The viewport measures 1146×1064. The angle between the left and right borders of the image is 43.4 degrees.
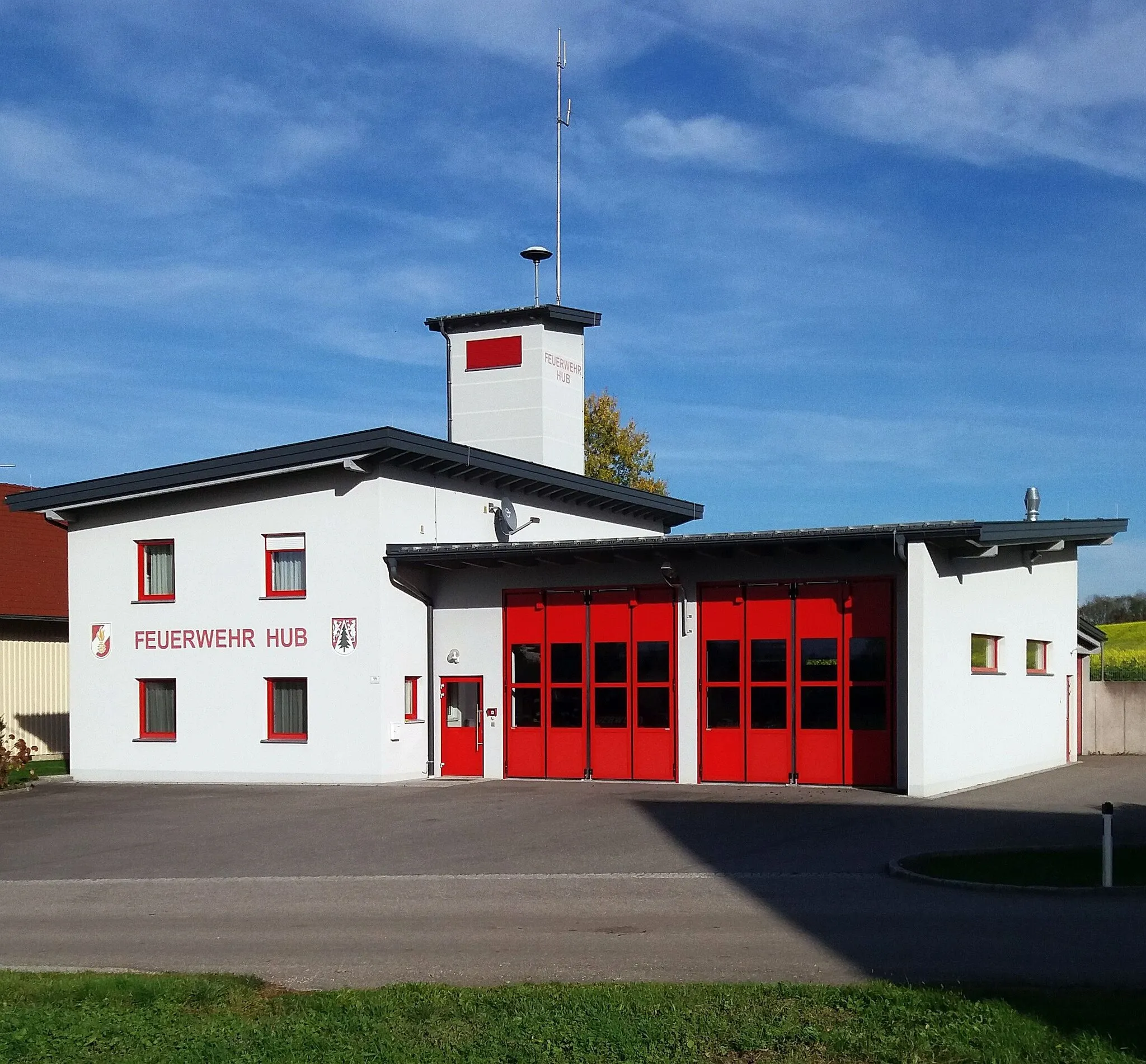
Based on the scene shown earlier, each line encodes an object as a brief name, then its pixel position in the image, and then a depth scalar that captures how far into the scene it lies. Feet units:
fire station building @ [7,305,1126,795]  76.48
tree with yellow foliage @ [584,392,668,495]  177.78
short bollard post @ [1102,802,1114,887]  41.57
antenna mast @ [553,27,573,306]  117.60
